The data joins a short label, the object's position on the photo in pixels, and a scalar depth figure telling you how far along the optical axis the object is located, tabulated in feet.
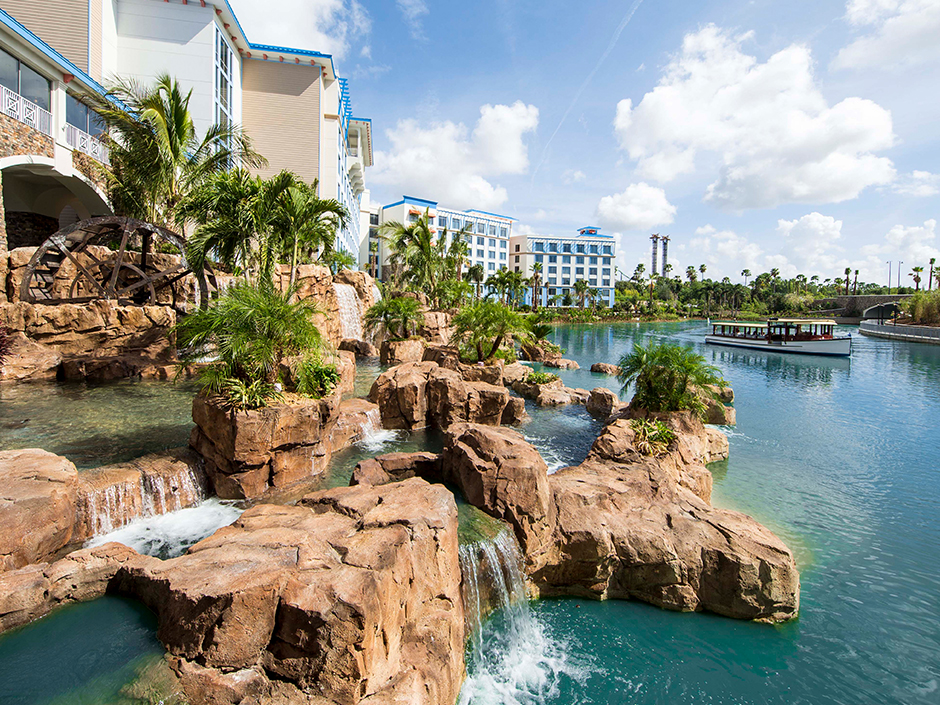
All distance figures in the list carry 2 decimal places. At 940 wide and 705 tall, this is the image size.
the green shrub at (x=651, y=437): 34.65
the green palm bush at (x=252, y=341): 26.55
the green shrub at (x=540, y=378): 64.03
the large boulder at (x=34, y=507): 17.84
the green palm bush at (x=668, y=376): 42.06
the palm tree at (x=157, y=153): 60.49
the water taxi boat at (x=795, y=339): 123.95
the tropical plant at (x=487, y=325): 58.39
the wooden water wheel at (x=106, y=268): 57.67
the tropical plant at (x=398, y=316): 77.05
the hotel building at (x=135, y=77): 61.82
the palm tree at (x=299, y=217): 56.18
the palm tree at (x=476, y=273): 168.18
